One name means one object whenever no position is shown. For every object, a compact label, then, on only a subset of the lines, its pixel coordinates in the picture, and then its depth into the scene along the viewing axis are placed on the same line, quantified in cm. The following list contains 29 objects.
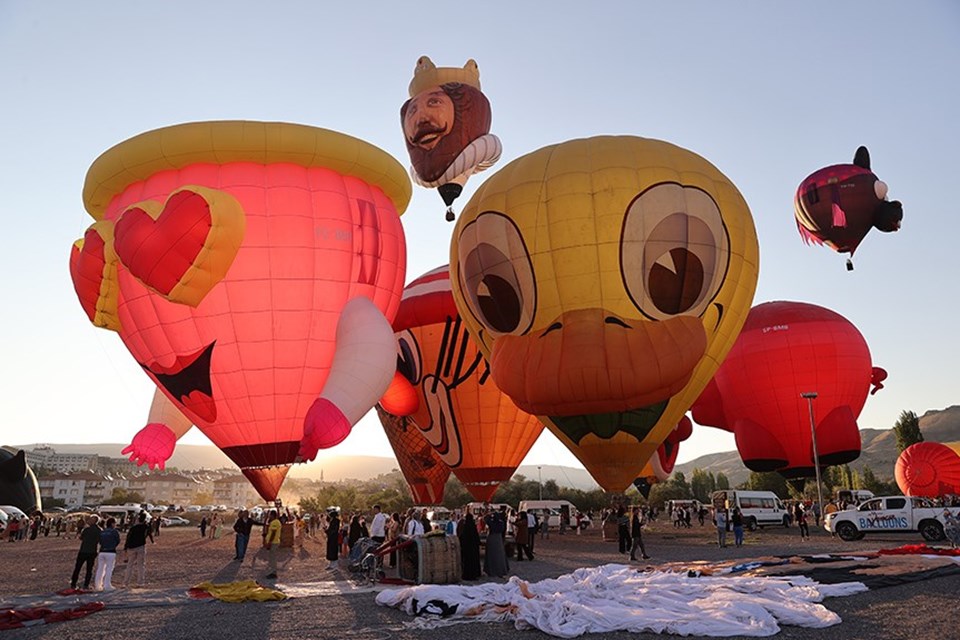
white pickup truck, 1661
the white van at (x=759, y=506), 2725
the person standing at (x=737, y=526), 1607
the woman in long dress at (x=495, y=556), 1091
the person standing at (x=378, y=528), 1326
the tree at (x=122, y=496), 8919
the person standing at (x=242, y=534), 1488
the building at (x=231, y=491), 15125
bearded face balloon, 2191
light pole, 2212
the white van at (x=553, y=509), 3191
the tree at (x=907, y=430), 6350
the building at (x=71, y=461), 17152
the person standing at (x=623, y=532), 1513
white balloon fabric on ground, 622
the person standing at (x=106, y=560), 976
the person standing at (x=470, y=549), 1060
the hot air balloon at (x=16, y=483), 4000
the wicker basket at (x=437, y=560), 972
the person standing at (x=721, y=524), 1612
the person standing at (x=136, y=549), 1036
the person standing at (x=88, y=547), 981
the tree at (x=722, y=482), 10804
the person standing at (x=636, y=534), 1319
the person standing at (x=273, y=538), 1149
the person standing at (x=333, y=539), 1425
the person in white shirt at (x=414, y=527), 1288
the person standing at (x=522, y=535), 1384
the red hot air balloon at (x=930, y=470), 2644
